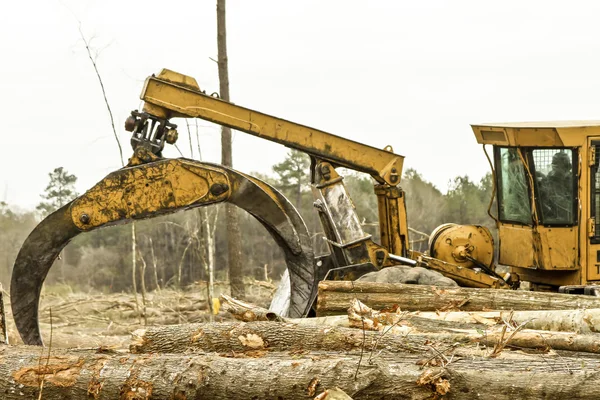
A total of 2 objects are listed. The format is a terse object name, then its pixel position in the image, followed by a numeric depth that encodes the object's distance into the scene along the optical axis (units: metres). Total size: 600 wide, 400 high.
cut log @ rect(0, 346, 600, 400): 11.67
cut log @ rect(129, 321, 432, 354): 13.51
